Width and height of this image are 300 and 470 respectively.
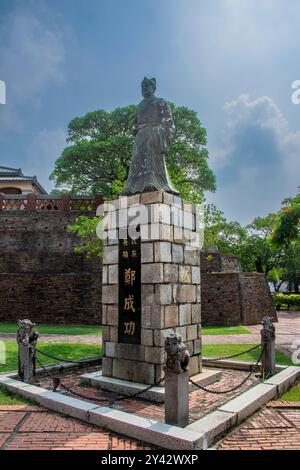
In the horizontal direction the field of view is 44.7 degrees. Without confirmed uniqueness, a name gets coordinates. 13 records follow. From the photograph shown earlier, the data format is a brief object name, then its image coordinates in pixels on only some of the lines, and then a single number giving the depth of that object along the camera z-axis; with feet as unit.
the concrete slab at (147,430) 13.38
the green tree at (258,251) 110.01
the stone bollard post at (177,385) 14.91
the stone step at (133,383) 19.36
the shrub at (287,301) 102.08
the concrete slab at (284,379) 20.96
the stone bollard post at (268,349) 24.00
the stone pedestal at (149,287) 20.53
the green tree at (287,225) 41.24
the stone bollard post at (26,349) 22.88
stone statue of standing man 23.18
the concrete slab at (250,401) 16.69
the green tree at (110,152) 80.43
